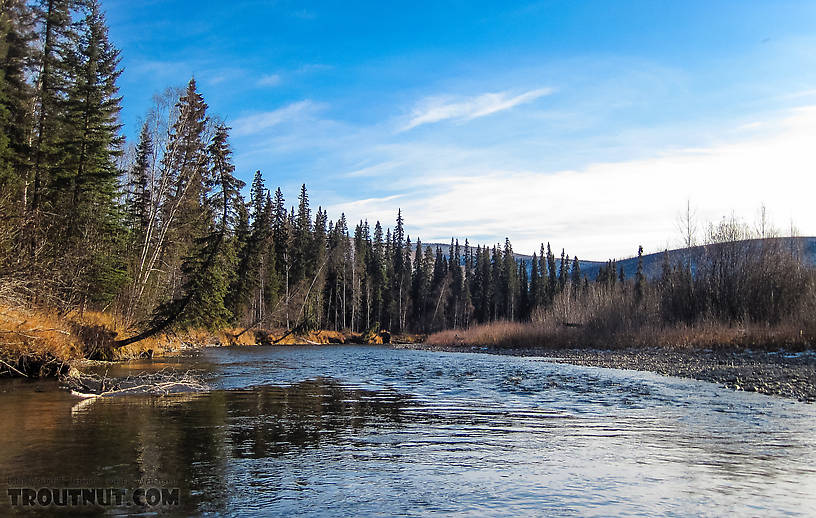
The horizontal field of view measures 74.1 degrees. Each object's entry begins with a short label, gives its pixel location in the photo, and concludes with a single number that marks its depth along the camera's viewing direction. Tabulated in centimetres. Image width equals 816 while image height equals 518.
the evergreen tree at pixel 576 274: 12227
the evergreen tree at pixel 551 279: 10958
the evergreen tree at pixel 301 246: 7238
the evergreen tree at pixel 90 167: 2292
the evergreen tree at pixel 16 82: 2156
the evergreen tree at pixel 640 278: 4637
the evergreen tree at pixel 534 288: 10706
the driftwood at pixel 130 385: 1355
